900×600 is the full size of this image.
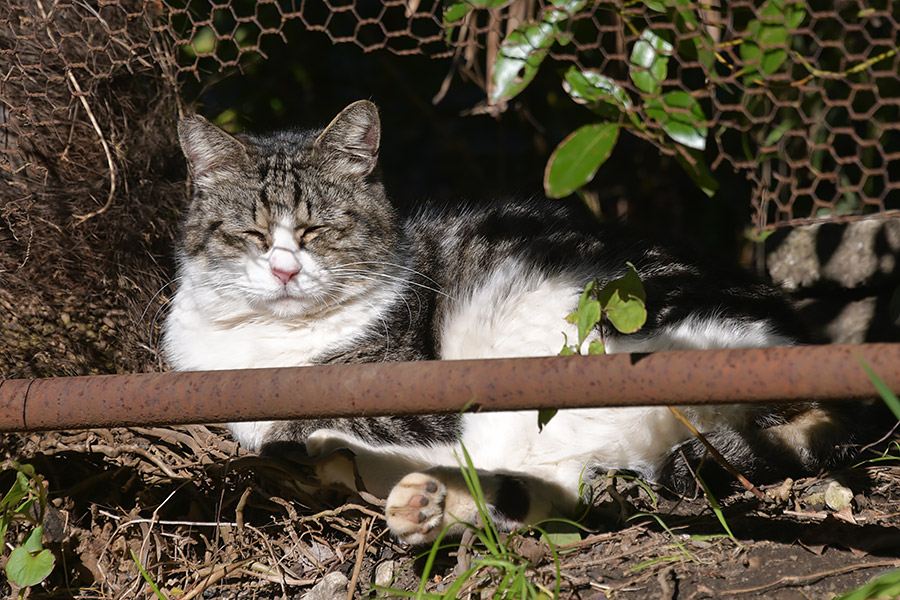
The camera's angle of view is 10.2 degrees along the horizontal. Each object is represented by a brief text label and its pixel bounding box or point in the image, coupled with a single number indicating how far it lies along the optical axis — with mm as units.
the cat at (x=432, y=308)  2872
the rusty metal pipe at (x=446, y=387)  2716
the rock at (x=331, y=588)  2838
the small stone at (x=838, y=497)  2846
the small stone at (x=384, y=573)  2845
